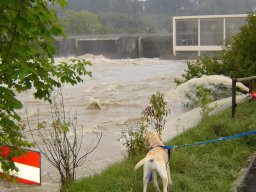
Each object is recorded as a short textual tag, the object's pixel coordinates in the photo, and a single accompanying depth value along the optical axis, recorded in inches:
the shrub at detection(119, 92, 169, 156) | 275.4
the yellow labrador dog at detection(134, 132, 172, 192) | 191.3
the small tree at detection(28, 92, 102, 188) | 239.1
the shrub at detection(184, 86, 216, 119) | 393.8
